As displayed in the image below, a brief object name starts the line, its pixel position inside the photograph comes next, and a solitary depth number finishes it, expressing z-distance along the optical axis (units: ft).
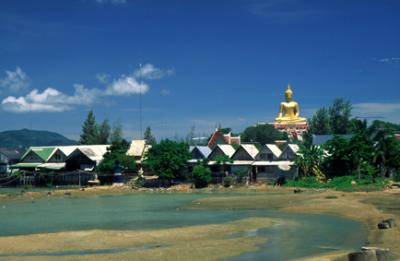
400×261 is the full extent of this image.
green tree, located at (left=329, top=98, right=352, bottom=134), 336.08
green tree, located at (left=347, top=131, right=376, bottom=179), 195.31
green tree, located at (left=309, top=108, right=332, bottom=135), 335.90
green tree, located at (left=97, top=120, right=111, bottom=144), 365.61
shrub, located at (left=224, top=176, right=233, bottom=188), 218.18
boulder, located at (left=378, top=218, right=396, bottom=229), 90.43
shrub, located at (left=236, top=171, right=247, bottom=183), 221.46
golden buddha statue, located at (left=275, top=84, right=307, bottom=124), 355.56
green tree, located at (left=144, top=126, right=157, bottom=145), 379.88
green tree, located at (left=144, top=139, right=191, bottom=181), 222.48
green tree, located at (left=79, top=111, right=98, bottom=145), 364.19
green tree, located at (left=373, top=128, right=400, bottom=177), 192.13
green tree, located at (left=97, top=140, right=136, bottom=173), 244.63
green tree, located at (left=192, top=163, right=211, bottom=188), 217.77
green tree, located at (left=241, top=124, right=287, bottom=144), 326.24
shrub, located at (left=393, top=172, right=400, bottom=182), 189.39
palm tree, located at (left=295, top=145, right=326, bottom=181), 208.13
